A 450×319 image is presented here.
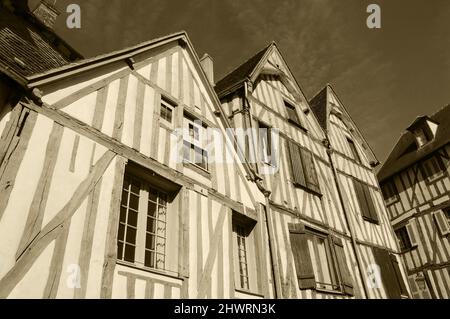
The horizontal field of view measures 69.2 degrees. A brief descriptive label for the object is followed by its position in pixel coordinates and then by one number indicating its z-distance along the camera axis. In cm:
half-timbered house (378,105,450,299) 1280
